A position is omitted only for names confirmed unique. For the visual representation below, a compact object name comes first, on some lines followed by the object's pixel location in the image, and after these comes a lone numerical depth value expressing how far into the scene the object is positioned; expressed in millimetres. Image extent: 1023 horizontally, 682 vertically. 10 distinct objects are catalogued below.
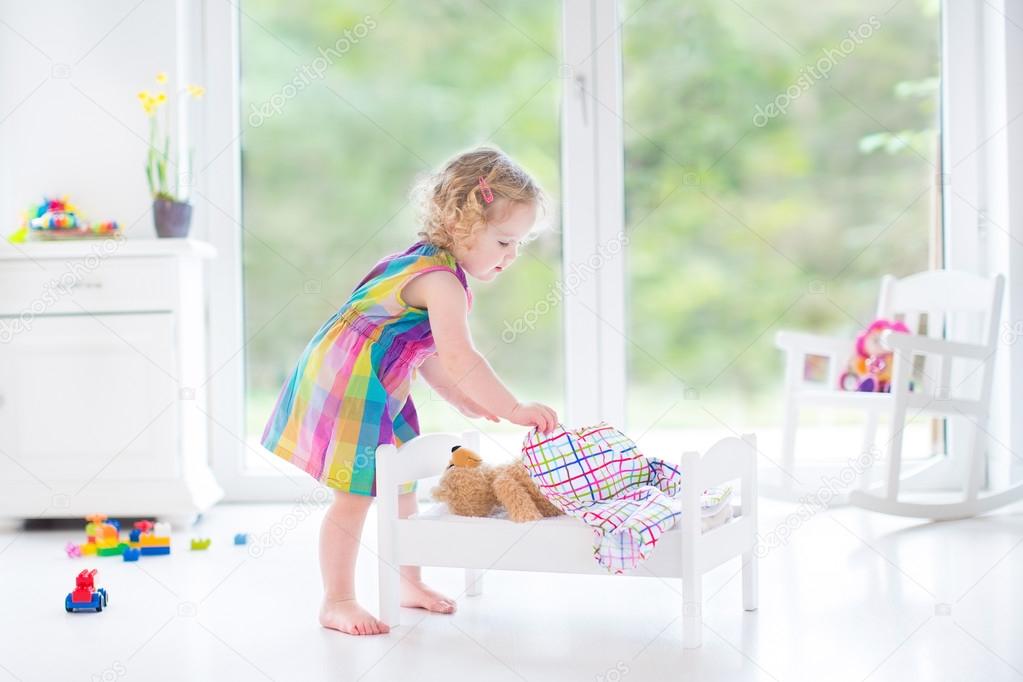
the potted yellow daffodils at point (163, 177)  5275
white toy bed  4062
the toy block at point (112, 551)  4883
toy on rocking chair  5354
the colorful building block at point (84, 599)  4361
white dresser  5184
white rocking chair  5057
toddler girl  4236
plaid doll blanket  4050
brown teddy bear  4175
